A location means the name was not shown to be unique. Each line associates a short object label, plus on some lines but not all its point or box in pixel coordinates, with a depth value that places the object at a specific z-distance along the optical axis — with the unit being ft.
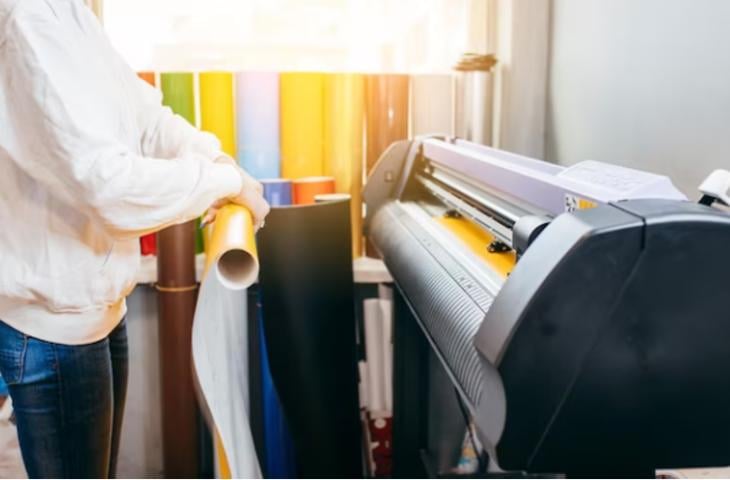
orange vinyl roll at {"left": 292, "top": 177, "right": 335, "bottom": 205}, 7.73
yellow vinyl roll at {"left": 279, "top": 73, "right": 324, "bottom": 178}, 7.81
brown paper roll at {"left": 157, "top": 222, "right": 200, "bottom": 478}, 7.31
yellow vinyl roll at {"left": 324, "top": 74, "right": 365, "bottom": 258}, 7.86
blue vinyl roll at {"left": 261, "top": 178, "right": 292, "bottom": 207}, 7.68
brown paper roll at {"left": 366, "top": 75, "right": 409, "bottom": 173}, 7.87
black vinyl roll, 6.76
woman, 3.51
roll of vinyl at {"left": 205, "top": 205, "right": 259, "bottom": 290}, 3.10
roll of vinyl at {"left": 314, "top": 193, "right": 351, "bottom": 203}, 7.02
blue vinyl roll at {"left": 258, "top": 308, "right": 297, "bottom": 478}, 7.78
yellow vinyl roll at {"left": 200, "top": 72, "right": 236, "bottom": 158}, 7.71
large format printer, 2.61
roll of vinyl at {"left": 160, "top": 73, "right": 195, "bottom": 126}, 7.66
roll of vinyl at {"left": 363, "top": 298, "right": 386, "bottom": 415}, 8.05
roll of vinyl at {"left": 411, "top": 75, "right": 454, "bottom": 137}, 8.02
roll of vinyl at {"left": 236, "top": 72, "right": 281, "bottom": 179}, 7.77
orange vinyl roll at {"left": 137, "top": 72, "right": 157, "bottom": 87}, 7.70
